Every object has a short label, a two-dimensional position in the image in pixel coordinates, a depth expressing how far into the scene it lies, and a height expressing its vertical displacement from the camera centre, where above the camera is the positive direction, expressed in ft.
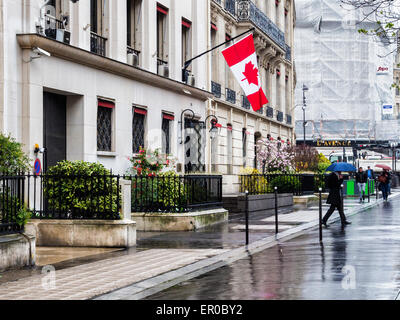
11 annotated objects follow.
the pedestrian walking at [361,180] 121.86 +1.52
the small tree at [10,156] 41.11 +2.09
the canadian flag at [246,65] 86.28 +14.27
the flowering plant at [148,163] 72.43 +2.83
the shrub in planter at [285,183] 111.04 +1.12
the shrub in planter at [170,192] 65.05 +0.05
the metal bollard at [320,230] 54.98 -2.84
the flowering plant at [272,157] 122.42 +5.46
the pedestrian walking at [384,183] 127.44 +0.92
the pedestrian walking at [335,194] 71.19 -0.39
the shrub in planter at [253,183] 98.02 +1.06
